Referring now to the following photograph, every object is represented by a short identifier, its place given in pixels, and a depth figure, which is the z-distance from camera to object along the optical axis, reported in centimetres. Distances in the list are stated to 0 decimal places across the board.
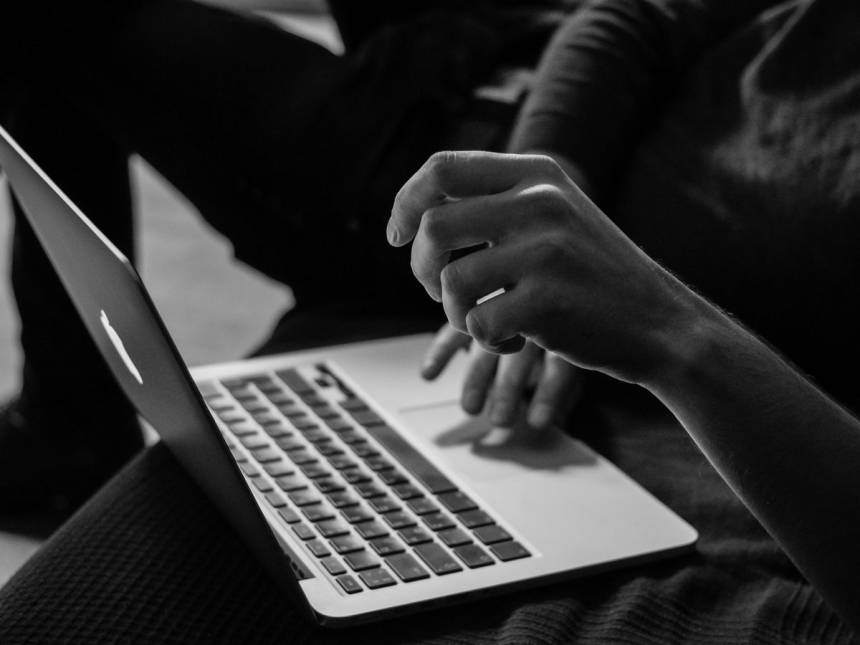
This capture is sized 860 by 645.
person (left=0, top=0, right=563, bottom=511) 155
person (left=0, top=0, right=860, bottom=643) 111
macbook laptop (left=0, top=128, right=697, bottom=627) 115
